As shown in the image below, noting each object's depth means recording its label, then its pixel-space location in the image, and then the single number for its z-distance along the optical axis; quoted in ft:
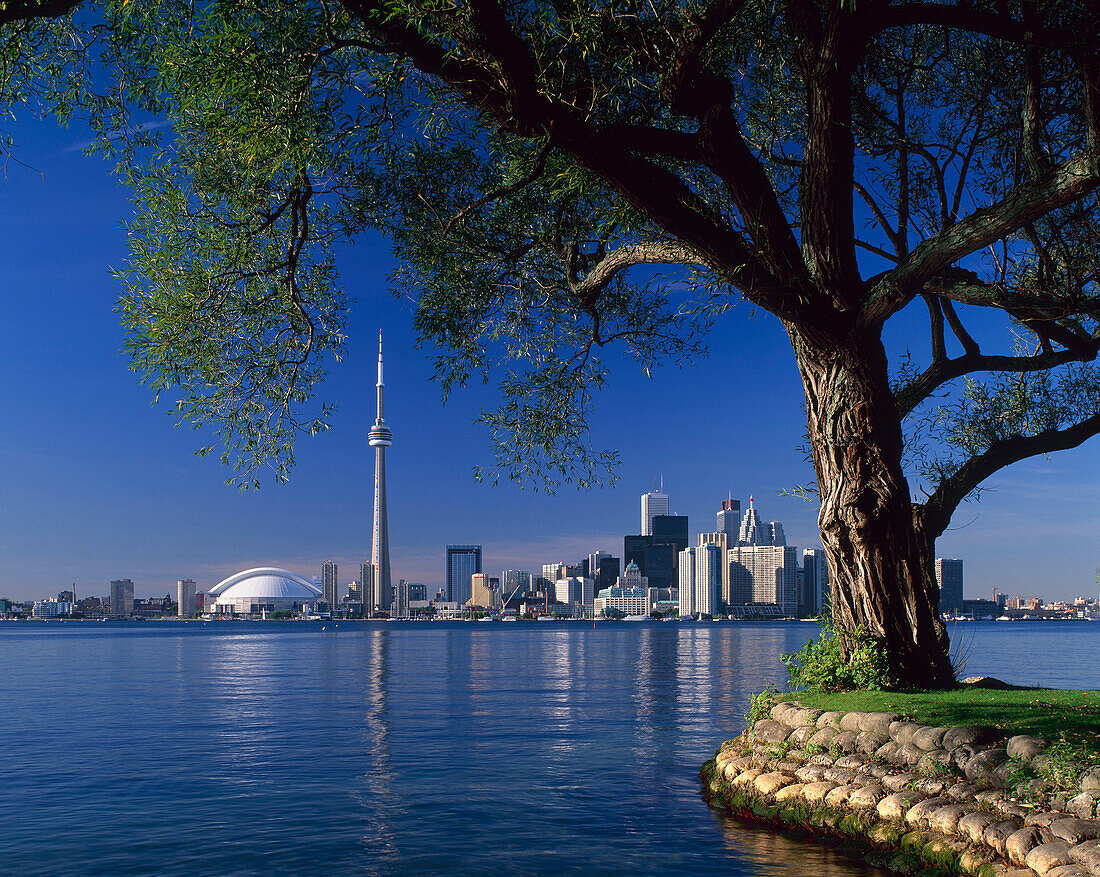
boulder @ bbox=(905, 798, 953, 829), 33.81
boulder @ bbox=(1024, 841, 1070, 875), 27.89
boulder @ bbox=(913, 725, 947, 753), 35.55
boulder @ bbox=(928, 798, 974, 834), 32.63
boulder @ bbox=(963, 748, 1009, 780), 33.04
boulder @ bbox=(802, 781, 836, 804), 39.42
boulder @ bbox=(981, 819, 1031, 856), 30.32
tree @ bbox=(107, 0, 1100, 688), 32.76
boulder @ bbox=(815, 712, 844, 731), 41.16
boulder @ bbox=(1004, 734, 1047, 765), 32.07
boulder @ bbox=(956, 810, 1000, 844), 31.31
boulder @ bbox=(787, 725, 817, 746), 42.19
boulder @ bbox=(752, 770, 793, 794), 42.27
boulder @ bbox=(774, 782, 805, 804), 40.88
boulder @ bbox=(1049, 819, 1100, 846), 28.07
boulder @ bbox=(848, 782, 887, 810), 36.78
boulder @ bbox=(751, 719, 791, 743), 44.04
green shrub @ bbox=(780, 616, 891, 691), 43.42
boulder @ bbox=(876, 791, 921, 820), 35.12
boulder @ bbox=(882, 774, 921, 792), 35.82
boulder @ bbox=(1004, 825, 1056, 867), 29.18
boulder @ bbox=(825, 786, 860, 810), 38.24
